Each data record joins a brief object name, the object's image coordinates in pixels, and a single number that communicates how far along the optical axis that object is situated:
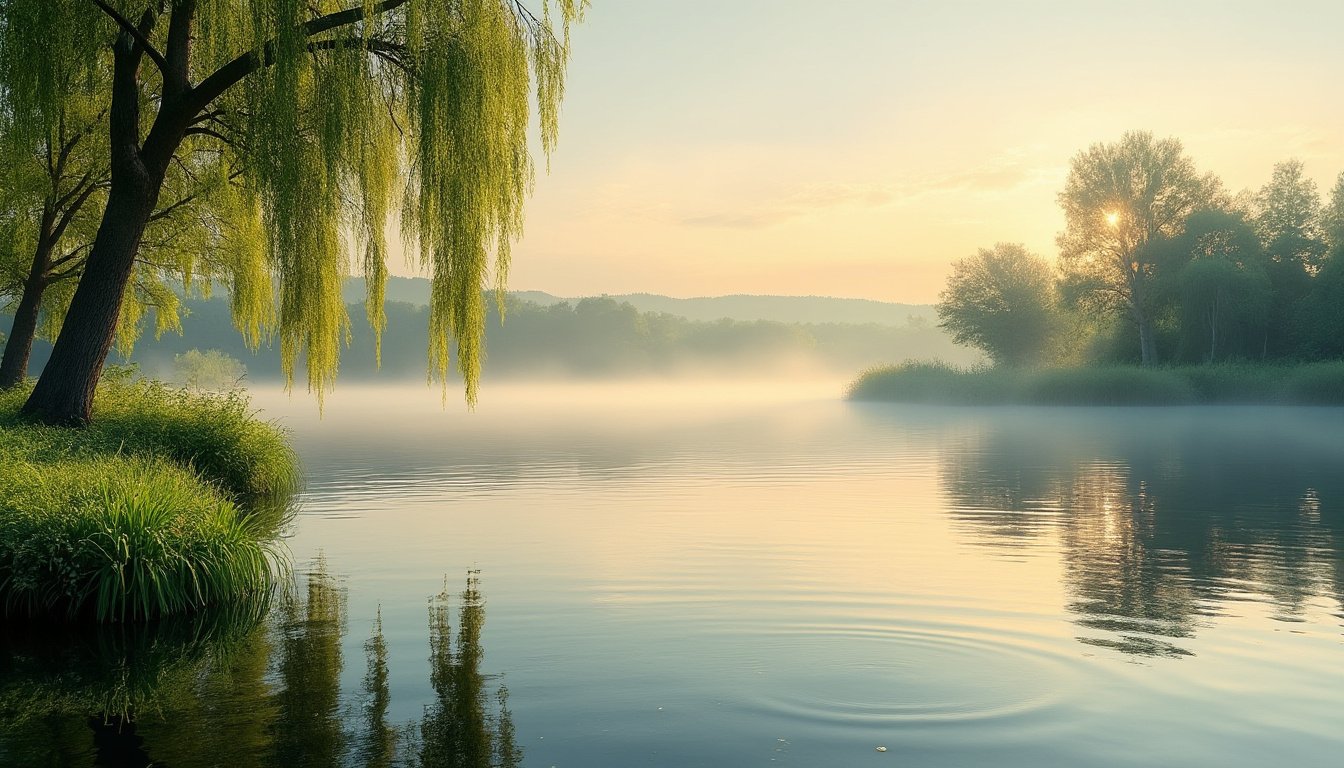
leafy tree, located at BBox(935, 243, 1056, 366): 54.31
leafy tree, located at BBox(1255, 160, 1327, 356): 47.06
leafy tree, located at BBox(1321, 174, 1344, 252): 46.91
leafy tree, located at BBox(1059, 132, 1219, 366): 50.94
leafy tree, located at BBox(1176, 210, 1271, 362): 45.06
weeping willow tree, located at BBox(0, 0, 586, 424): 11.64
